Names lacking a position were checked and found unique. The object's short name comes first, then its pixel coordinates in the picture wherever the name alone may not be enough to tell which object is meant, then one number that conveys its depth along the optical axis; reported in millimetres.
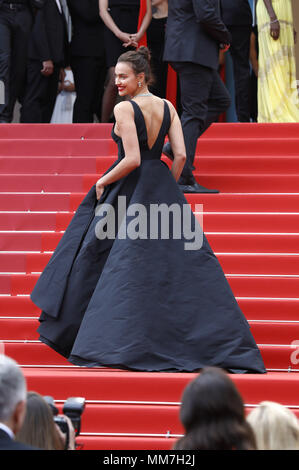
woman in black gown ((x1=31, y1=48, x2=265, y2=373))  8416
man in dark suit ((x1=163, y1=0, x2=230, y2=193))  12015
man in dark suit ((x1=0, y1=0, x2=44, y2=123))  15337
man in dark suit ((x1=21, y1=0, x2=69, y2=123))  16475
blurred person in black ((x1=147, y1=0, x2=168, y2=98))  16589
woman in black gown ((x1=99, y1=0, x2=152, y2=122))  15849
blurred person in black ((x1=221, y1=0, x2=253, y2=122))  16916
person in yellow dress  15494
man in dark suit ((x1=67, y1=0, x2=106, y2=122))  17045
